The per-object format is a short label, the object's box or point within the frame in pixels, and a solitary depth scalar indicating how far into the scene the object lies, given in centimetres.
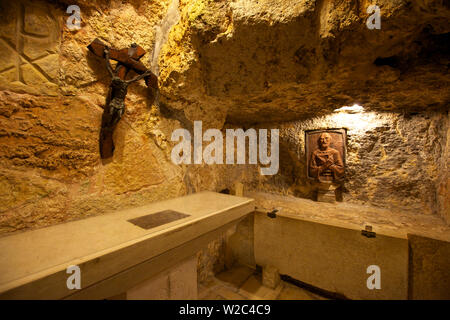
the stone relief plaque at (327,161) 241
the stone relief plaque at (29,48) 96
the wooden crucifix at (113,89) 122
